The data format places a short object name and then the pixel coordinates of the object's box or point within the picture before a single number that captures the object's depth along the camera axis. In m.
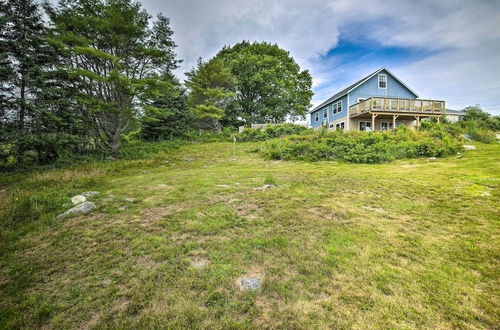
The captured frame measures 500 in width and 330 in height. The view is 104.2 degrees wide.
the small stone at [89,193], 4.86
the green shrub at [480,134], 12.75
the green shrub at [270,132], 17.62
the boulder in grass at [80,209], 3.85
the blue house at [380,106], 17.56
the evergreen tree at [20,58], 9.42
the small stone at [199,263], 2.29
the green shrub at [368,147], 9.80
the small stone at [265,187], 5.30
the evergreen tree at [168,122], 18.47
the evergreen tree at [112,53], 10.62
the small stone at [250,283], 1.95
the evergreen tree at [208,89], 23.17
